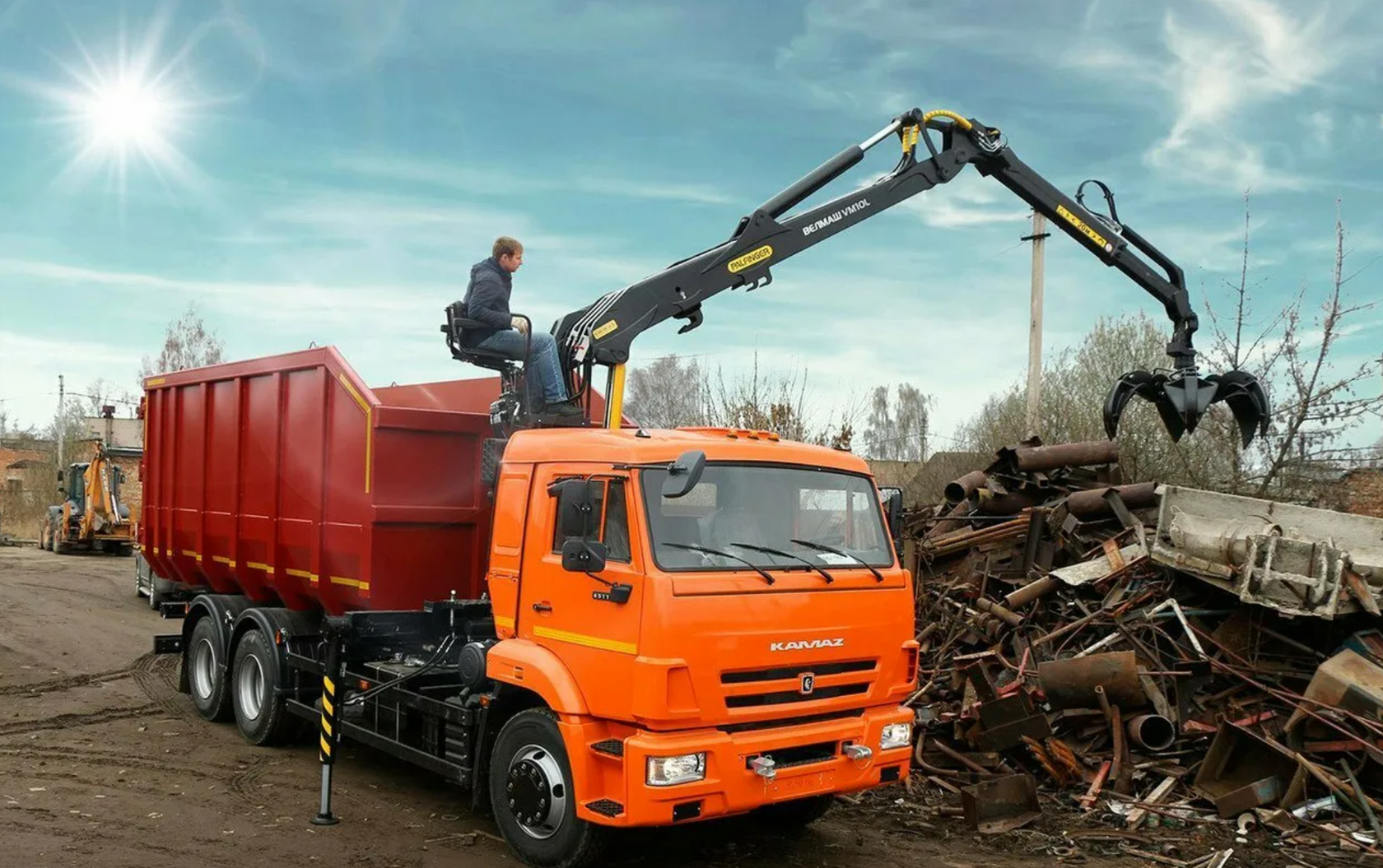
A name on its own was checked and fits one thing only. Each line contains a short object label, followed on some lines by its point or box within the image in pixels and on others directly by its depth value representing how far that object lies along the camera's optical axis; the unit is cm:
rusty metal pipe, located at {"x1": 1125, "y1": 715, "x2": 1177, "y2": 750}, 819
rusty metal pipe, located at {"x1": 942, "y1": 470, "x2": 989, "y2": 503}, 1252
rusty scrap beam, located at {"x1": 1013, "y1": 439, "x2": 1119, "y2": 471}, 1207
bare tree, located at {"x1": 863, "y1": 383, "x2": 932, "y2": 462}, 2365
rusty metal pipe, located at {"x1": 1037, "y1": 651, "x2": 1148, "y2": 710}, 819
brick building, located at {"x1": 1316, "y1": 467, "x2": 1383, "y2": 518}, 1563
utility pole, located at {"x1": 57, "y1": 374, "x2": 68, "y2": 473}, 5082
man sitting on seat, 784
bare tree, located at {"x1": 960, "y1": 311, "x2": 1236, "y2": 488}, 1664
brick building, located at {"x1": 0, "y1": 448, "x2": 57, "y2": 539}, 4212
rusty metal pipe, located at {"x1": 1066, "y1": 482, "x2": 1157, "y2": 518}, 1124
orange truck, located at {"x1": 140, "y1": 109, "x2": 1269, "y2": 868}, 580
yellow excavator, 2803
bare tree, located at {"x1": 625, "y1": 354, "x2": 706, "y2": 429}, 2416
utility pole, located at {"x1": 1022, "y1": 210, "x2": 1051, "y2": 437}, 1564
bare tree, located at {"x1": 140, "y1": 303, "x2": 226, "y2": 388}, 5025
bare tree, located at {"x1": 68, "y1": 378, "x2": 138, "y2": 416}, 5825
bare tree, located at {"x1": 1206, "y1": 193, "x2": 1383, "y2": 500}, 1555
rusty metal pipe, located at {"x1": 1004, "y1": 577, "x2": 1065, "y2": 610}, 1009
